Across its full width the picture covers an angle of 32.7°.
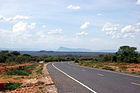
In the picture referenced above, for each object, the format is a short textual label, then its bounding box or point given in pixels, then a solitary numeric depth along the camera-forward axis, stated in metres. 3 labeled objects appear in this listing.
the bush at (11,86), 18.68
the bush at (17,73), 32.18
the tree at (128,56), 76.88
